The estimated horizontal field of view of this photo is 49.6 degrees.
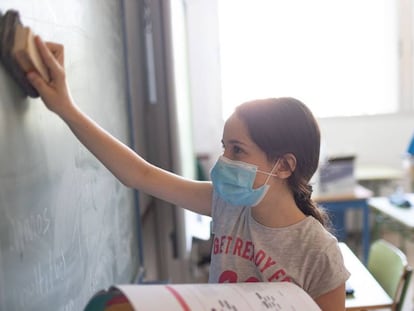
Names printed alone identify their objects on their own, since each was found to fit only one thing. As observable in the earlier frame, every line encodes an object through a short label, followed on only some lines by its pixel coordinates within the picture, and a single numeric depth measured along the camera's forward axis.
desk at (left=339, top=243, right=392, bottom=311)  1.53
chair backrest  1.79
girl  0.94
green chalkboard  0.73
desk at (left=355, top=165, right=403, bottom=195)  4.06
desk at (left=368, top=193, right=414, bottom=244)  2.75
